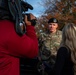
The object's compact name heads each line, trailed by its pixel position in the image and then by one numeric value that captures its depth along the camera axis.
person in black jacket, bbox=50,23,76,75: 1.79
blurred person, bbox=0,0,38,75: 1.17
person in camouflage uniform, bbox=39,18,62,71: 3.01
